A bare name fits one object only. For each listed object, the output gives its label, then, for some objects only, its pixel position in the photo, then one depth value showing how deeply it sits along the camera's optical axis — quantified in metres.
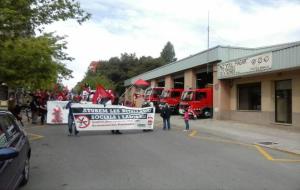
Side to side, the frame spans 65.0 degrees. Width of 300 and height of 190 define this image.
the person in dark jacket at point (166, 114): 11.90
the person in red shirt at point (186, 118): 11.86
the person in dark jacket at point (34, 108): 13.59
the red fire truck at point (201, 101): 18.06
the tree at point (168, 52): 71.47
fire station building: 12.62
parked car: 2.98
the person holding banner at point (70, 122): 10.03
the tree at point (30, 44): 8.74
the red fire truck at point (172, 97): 21.17
